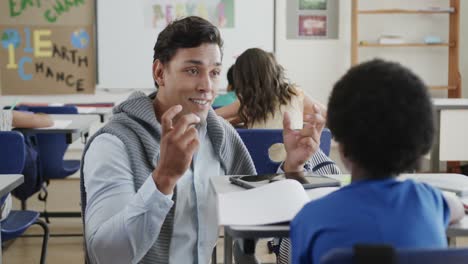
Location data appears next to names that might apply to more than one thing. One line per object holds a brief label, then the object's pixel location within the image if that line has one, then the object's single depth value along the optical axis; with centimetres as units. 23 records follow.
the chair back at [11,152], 259
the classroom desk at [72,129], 346
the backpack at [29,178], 350
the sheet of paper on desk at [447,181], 141
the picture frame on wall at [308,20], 641
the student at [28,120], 342
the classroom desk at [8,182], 172
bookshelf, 624
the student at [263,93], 332
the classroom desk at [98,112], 474
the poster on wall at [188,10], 622
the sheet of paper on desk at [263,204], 113
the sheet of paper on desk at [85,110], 481
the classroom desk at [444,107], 521
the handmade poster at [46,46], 613
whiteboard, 618
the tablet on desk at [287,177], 142
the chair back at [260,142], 259
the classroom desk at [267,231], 108
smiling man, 138
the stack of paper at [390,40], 620
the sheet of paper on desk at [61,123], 359
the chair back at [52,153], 400
